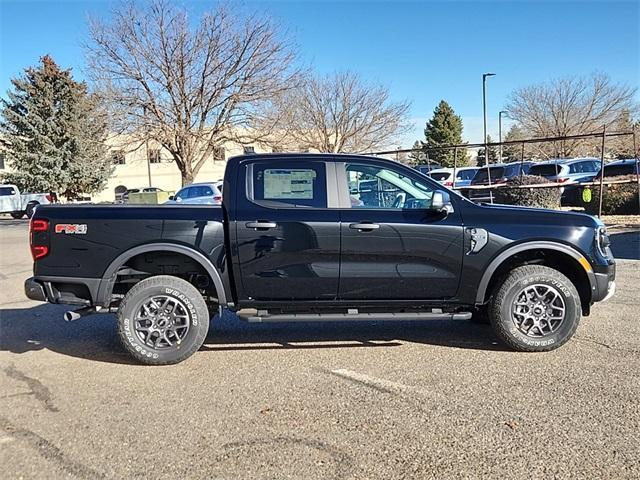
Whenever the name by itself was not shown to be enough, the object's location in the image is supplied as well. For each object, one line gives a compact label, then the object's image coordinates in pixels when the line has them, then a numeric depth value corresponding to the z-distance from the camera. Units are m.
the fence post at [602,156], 12.75
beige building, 54.38
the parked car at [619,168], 20.61
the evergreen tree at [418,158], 32.66
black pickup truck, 4.79
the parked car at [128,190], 39.90
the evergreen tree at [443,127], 56.28
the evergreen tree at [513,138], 45.25
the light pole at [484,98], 39.88
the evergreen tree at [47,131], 34.97
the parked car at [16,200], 31.23
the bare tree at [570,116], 39.78
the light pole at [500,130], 51.72
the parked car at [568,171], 20.98
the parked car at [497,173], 23.25
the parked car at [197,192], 18.40
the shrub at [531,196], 17.30
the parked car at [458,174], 26.45
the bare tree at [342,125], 29.98
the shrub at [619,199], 17.00
